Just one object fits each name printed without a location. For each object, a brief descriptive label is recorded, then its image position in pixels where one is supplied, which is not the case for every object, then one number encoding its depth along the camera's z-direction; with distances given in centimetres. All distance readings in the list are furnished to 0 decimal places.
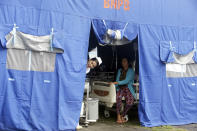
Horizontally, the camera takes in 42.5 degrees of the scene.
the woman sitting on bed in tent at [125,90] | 644
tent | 480
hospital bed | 622
